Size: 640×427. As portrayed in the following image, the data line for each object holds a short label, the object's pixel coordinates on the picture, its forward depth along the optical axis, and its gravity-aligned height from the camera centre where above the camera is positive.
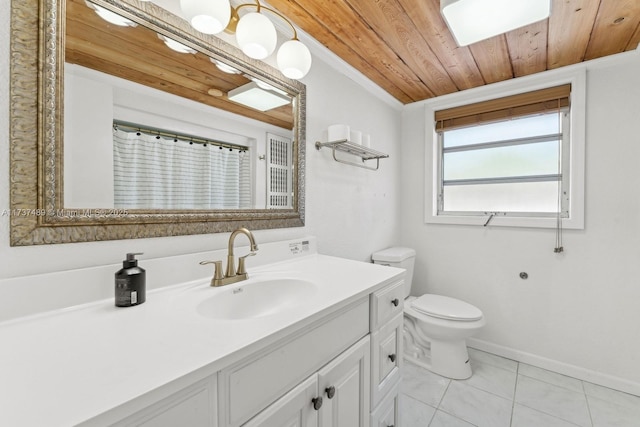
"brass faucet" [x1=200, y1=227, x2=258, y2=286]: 1.01 -0.23
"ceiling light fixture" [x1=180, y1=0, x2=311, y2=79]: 0.93 +0.69
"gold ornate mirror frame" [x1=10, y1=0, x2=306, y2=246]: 0.71 +0.19
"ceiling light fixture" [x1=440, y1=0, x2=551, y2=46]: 1.24 +0.94
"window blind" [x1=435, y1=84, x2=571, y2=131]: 1.92 +0.81
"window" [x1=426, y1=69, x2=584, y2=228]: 1.90 +0.42
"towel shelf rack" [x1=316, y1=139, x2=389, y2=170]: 1.63 +0.40
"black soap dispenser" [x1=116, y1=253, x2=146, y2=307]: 0.78 -0.22
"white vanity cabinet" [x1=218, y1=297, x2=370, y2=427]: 0.59 -0.43
